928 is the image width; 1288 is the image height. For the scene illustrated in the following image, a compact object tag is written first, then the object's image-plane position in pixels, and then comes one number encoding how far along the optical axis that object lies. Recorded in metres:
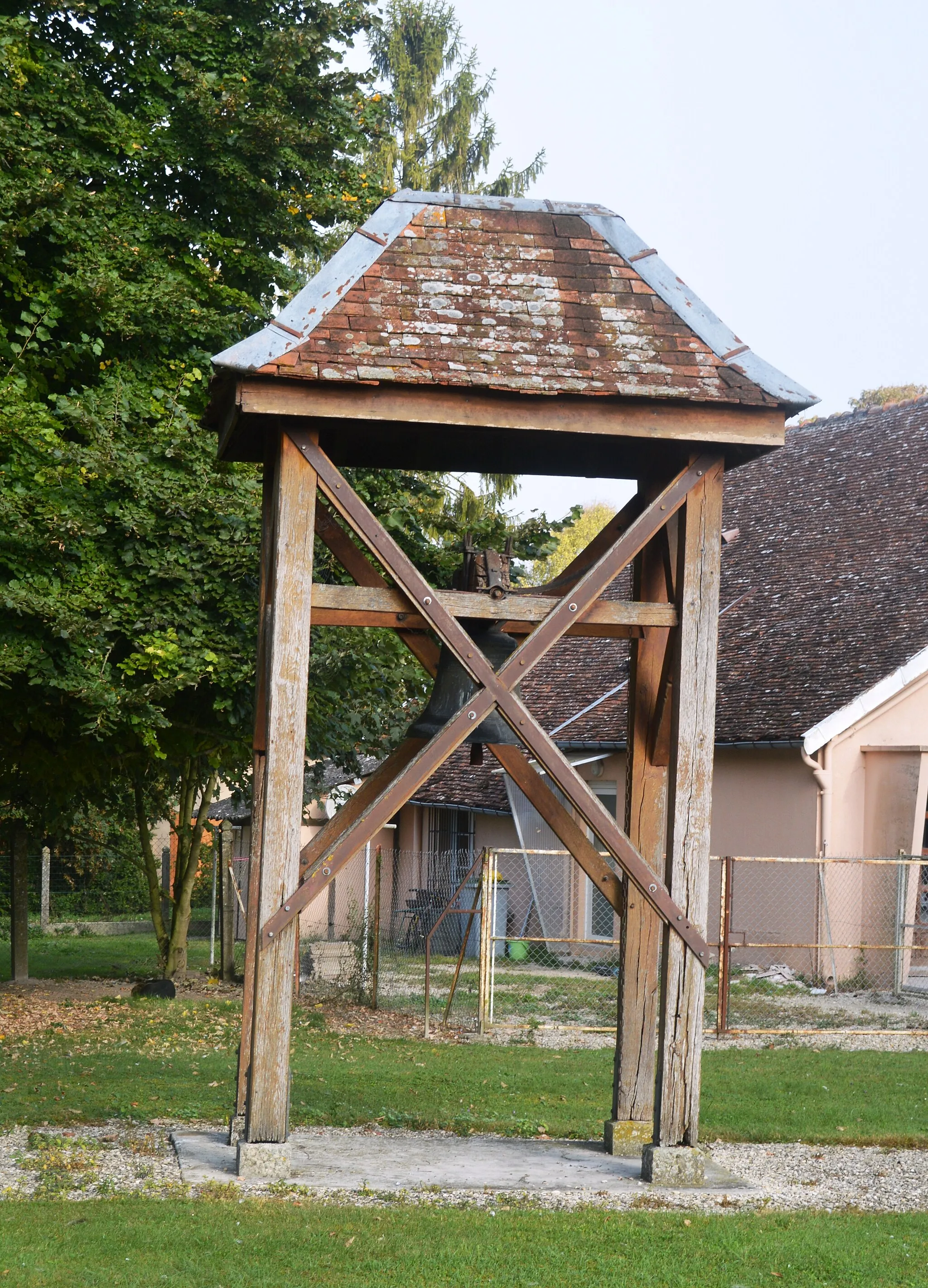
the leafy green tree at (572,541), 48.94
